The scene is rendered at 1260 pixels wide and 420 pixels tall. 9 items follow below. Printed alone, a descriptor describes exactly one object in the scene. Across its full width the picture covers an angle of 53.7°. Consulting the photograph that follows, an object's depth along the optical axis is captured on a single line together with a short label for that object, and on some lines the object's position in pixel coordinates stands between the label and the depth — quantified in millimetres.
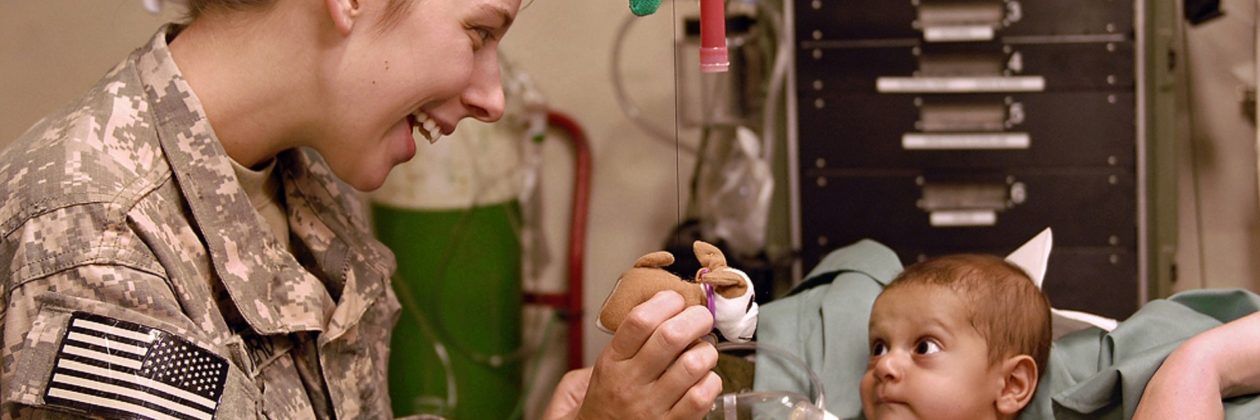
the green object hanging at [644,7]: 1104
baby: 1381
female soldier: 977
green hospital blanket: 1308
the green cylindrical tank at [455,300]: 2572
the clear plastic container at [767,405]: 1302
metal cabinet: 2158
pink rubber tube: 1125
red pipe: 2771
